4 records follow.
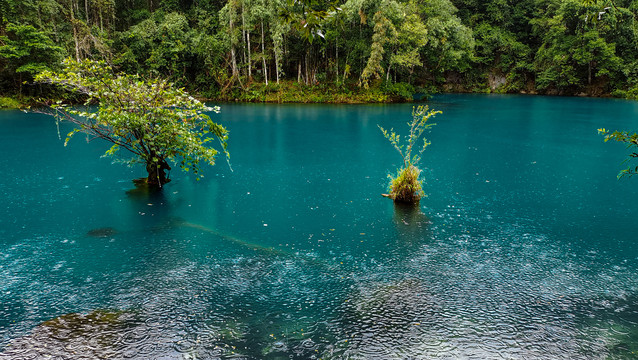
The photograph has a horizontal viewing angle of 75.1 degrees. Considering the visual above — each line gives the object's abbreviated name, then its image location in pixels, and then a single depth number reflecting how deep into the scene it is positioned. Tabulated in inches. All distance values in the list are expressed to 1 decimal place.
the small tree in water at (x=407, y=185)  440.8
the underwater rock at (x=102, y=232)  360.8
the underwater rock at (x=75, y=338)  208.2
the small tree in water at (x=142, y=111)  430.0
